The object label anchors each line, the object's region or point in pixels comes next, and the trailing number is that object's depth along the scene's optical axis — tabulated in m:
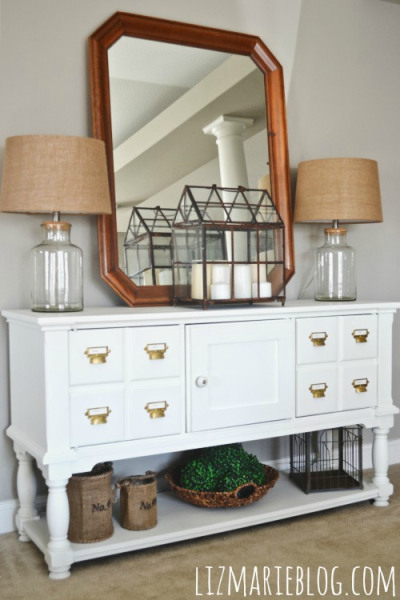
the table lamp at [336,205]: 2.71
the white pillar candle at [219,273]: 2.42
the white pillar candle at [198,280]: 2.41
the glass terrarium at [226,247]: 2.41
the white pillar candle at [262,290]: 2.49
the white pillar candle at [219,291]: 2.38
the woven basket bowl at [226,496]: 2.37
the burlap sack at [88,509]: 2.18
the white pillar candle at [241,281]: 2.45
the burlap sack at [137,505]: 2.25
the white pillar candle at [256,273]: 2.57
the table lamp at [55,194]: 2.18
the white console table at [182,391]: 2.05
